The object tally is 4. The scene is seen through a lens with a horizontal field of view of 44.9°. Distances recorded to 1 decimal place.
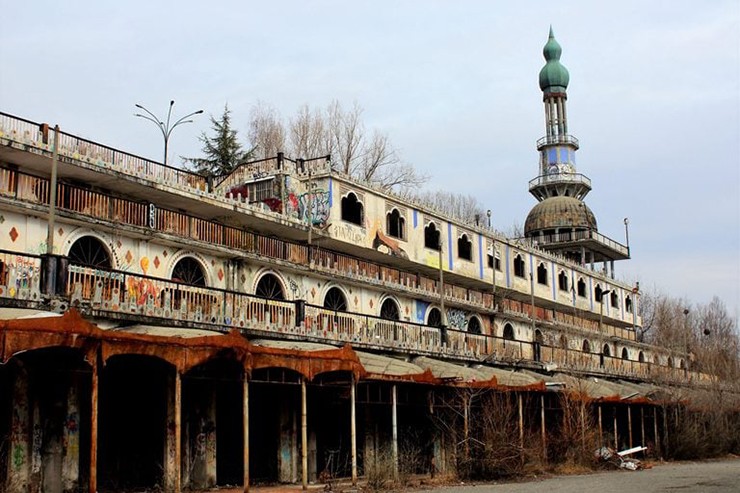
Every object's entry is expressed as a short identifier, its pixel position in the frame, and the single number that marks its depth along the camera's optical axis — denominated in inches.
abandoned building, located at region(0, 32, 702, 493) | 758.5
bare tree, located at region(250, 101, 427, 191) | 2149.4
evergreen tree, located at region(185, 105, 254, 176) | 2094.0
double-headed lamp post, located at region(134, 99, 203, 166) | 1405.0
